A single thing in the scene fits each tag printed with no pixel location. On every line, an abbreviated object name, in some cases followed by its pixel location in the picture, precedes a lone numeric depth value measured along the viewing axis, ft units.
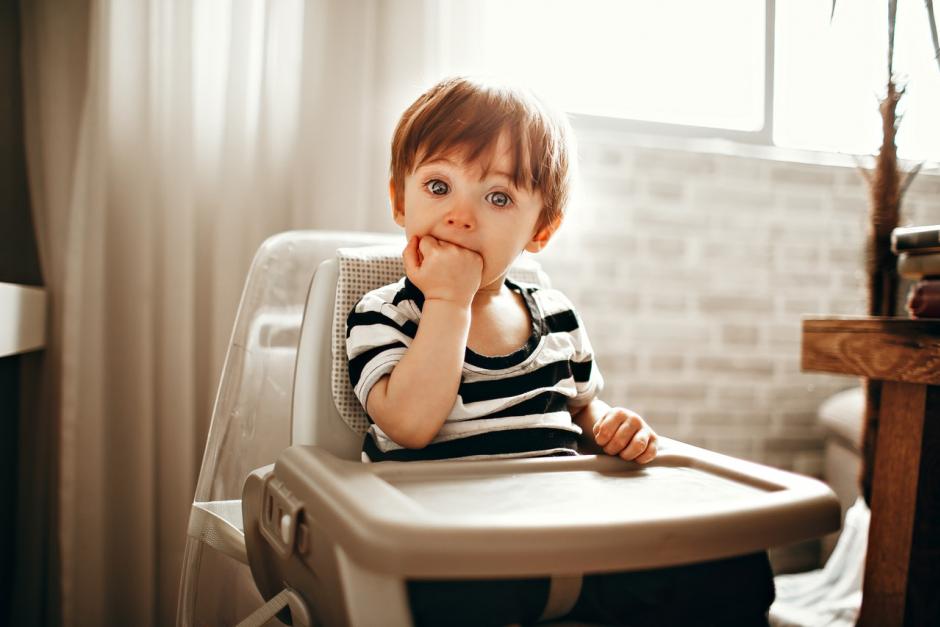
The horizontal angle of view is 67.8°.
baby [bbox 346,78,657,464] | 2.44
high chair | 1.53
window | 6.29
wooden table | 3.05
